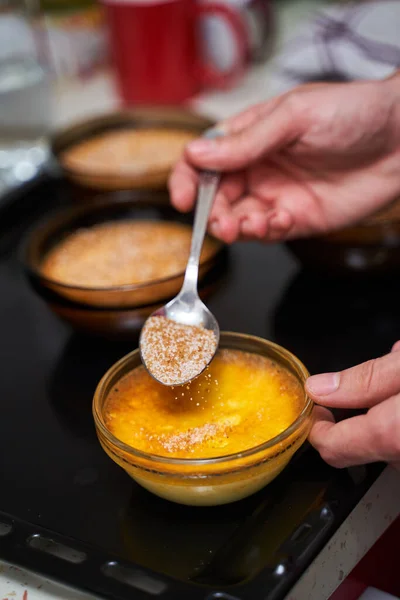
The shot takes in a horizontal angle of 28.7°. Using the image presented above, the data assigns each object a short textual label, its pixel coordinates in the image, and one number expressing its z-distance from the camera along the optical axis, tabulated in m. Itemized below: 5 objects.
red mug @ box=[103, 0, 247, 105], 1.75
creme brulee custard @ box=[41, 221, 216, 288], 1.10
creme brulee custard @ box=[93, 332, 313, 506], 0.72
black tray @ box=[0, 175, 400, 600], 0.72
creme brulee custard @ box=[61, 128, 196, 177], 1.49
